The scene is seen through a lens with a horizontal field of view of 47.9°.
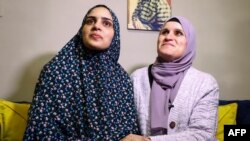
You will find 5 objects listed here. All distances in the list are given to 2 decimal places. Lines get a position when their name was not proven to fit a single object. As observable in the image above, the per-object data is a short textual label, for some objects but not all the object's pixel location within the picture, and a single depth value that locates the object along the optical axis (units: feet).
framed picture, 6.35
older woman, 4.33
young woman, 4.06
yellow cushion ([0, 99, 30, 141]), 4.97
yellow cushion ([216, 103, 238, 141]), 5.66
